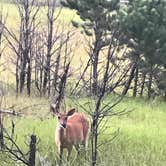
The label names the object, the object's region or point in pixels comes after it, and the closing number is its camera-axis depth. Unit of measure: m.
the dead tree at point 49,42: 20.34
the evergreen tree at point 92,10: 20.64
